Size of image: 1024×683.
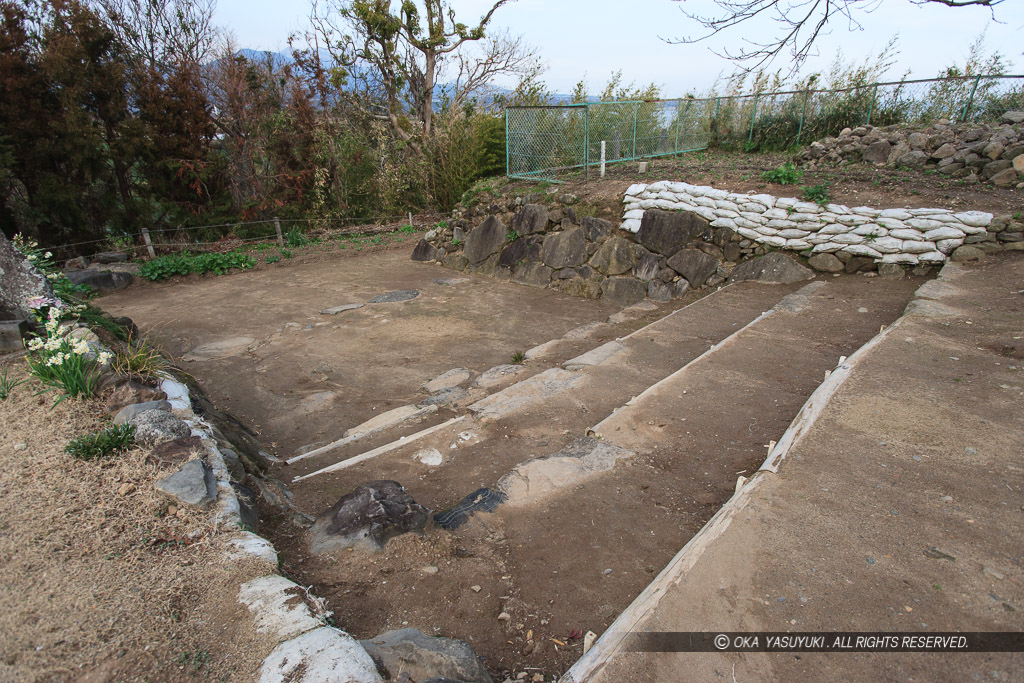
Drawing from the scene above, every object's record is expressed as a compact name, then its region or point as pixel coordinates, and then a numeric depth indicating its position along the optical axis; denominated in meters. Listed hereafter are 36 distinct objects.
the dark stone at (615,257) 7.12
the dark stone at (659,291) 6.71
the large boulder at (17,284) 3.65
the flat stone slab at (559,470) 2.66
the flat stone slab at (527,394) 3.80
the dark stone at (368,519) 2.26
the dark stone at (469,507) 2.49
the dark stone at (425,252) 9.69
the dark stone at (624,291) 6.95
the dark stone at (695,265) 6.53
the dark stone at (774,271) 5.97
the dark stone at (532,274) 7.85
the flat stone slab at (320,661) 1.42
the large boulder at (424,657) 1.55
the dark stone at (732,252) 6.43
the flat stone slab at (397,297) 7.45
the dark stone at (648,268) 6.88
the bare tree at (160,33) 11.32
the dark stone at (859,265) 5.64
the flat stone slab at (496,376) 4.60
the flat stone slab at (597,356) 4.40
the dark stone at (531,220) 8.02
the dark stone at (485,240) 8.59
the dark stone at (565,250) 7.55
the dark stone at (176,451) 2.38
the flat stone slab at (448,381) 4.73
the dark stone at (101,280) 8.30
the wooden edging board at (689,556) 1.54
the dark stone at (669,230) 6.68
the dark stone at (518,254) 8.06
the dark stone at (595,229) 7.36
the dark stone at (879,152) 7.41
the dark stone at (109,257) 9.55
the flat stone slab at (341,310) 6.94
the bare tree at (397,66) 12.95
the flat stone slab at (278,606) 1.60
